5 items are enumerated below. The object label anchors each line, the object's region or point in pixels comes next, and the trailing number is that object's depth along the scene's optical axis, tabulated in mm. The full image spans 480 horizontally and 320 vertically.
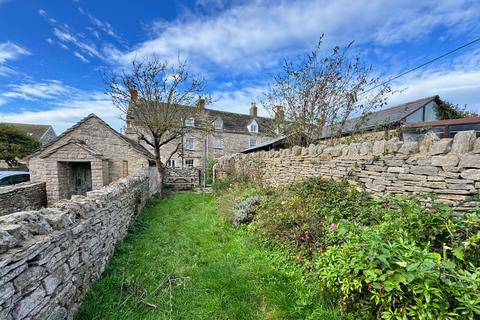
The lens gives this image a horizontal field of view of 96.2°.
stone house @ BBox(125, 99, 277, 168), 25609
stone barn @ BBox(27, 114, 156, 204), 11031
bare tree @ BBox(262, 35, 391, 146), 8336
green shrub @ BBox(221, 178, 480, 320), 1811
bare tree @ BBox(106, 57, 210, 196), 10688
